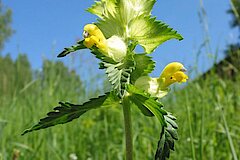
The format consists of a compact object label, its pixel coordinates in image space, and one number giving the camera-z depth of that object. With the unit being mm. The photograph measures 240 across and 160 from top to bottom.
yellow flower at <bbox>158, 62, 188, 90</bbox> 163
